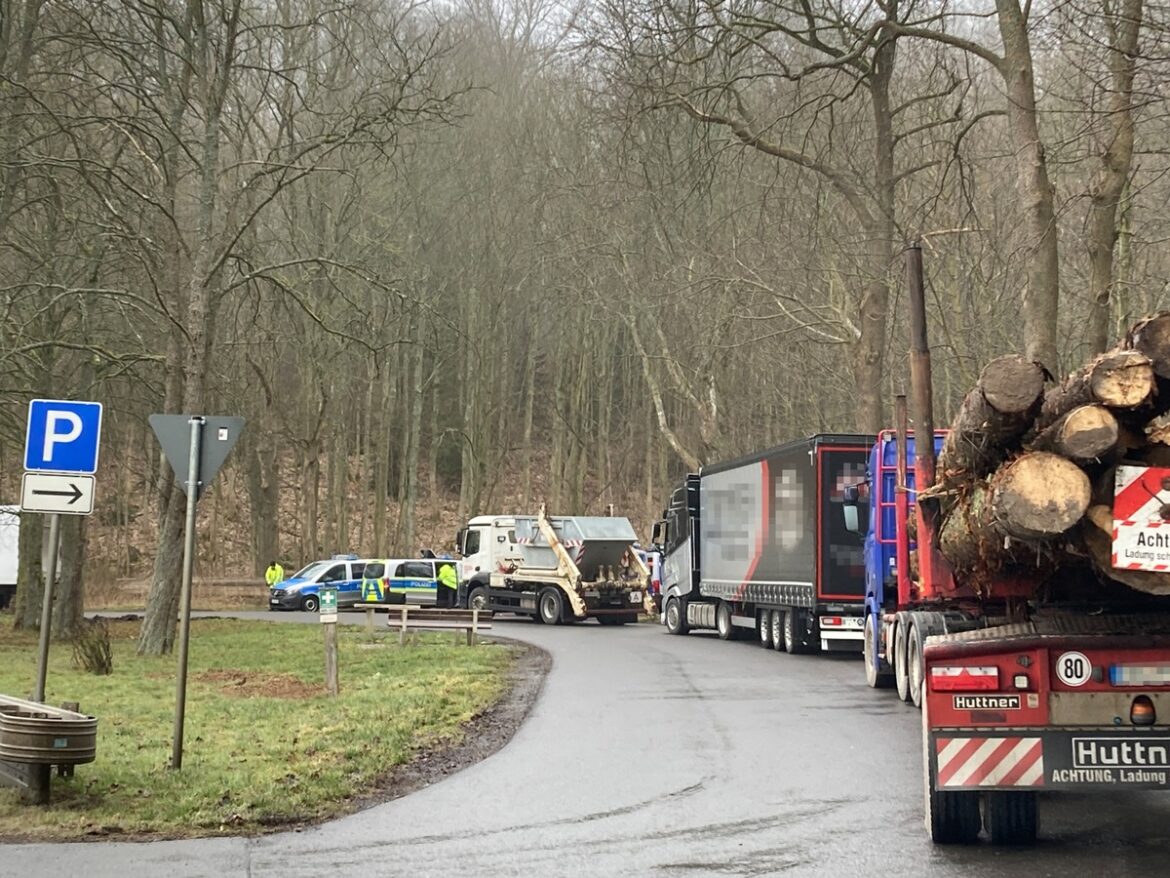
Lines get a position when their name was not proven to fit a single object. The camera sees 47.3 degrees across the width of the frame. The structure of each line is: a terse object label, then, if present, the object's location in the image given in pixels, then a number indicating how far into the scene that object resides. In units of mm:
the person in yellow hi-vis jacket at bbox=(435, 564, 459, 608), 38219
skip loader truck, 33688
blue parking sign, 10492
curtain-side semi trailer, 21453
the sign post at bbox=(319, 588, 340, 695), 15992
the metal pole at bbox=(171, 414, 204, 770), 10062
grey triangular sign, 10430
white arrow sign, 10438
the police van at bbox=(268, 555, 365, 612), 40969
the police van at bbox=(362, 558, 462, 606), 40188
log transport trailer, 6996
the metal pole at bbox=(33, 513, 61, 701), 10148
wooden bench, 24562
